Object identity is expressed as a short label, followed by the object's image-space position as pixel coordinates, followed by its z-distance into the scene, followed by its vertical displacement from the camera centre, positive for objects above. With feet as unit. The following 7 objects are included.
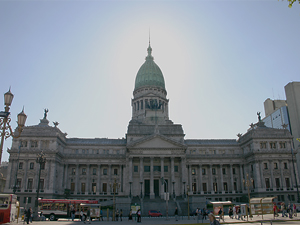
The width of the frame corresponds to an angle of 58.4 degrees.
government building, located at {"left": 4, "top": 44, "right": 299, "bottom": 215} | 225.97 +24.16
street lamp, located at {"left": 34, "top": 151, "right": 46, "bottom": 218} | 132.40 +15.65
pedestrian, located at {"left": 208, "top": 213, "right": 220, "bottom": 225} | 46.98 -4.88
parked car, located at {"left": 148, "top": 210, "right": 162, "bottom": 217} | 173.39 -13.37
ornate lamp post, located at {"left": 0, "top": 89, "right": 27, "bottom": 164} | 66.71 +18.42
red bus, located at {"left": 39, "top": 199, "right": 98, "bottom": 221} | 152.46 -8.44
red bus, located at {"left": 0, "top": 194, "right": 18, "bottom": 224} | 96.02 -4.80
